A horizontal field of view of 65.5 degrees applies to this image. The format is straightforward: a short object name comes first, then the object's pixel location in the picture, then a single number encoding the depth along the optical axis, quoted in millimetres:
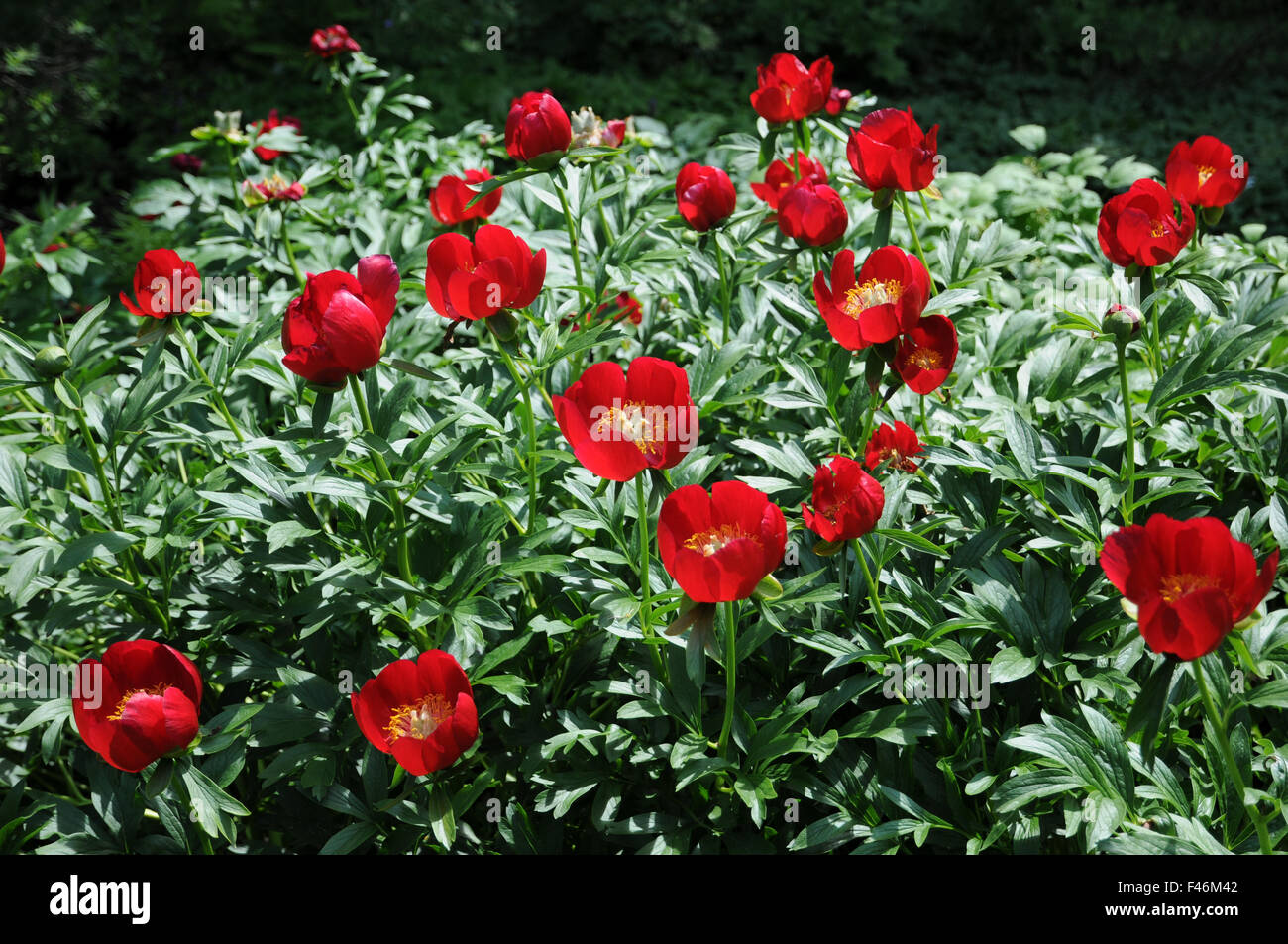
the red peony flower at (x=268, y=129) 2930
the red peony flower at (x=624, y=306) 2264
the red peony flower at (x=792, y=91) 1926
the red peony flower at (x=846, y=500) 1287
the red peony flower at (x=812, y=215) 1729
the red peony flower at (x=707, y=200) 1821
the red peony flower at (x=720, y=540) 1151
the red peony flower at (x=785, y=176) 2029
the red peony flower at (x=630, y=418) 1240
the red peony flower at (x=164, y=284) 1638
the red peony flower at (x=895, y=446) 1567
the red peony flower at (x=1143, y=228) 1479
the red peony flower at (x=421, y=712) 1265
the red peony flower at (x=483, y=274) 1447
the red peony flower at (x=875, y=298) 1409
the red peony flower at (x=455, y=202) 2031
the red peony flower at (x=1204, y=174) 1630
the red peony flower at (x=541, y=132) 1652
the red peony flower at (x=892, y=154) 1602
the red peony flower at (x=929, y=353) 1453
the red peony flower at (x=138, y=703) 1263
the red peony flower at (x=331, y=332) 1327
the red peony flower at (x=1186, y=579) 1014
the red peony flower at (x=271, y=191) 2514
